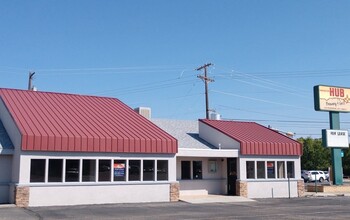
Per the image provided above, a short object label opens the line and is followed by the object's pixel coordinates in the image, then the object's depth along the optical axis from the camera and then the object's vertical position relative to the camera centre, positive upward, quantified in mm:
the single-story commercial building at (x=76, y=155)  21688 +778
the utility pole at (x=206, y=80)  47894 +9407
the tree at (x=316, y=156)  71250 +2405
